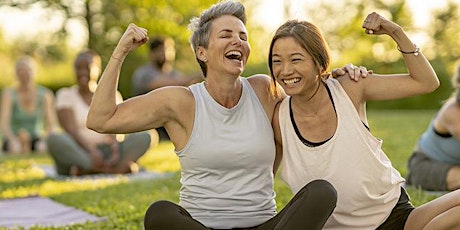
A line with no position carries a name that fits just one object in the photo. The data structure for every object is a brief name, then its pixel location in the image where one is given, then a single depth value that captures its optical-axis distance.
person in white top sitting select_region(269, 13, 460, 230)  4.80
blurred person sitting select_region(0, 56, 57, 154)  14.32
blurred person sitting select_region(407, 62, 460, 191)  7.47
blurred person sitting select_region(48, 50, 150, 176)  10.78
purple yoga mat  7.07
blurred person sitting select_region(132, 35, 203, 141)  14.76
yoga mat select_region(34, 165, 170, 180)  10.59
